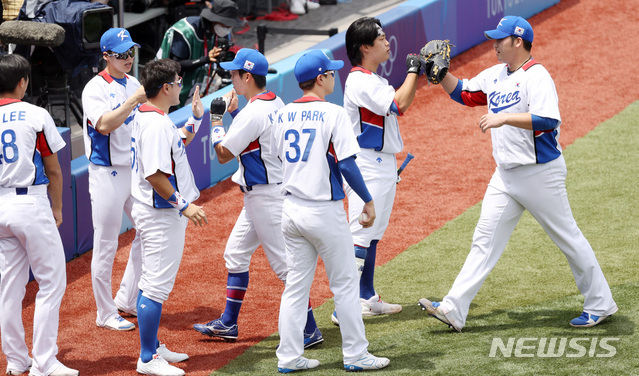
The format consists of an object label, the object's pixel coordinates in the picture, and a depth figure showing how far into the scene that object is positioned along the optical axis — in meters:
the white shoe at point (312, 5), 29.75
